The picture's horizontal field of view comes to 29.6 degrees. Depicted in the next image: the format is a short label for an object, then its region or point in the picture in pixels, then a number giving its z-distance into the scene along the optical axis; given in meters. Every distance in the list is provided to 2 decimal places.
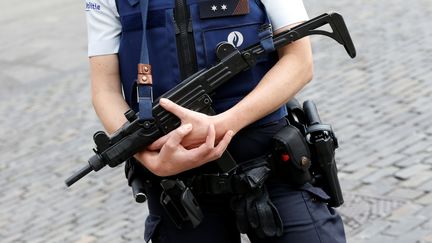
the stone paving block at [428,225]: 4.29
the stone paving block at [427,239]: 4.16
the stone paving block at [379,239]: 4.27
